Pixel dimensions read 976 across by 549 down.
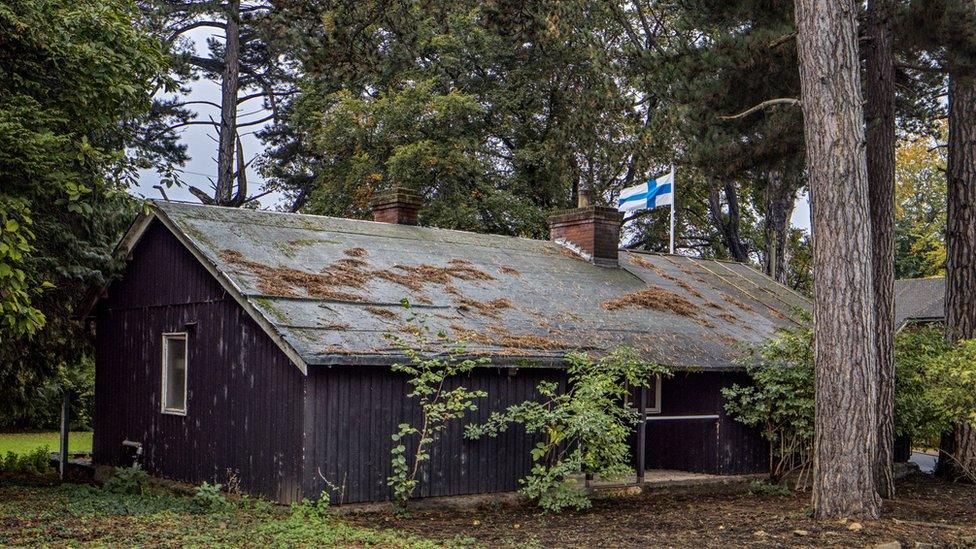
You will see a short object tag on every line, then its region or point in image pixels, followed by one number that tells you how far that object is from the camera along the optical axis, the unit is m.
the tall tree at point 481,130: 27.58
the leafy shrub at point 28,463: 18.64
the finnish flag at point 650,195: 23.14
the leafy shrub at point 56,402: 19.60
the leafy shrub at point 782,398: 16.03
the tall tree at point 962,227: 18.47
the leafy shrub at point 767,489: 16.36
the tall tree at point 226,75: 31.91
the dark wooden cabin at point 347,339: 12.73
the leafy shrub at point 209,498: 12.85
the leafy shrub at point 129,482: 15.02
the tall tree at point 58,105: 12.35
